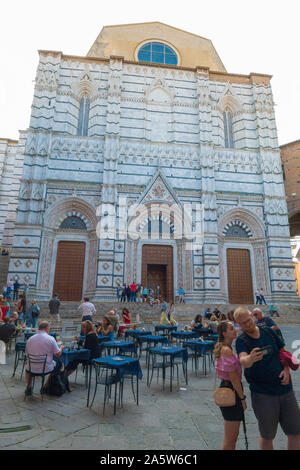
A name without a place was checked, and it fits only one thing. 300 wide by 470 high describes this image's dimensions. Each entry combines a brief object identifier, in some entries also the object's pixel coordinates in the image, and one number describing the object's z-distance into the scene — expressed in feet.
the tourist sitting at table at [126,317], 32.07
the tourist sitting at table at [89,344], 17.15
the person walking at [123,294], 50.06
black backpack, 14.98
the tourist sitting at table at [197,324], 27.43
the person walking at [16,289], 49.25
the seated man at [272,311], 47.56
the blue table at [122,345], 18.51
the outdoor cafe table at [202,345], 20.01
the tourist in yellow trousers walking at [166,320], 35.58
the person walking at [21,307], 32.86
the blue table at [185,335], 24.95
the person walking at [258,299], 54.08
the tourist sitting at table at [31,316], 33.94
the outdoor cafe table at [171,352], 16.19
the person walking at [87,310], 31.04
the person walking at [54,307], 36.29
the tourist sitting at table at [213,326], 25.80
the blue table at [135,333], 25.75
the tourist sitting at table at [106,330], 22.38
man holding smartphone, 7.43
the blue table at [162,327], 28.36
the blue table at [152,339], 21.95
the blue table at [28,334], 22.74
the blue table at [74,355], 16.12
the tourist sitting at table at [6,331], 21.91
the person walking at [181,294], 54.30
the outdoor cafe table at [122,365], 13.21
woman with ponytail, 7.98
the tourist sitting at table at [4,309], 27.83
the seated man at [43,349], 14.89
